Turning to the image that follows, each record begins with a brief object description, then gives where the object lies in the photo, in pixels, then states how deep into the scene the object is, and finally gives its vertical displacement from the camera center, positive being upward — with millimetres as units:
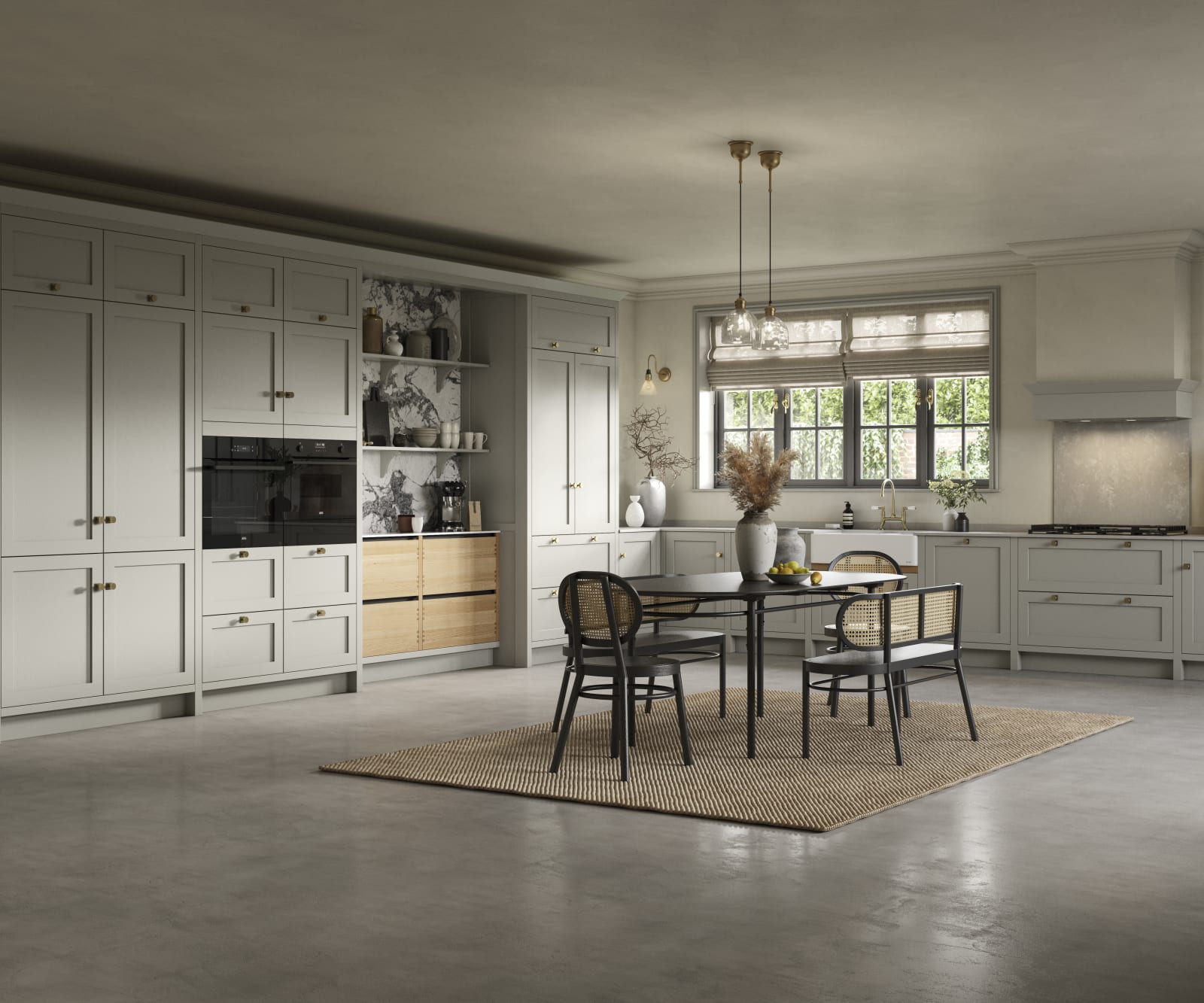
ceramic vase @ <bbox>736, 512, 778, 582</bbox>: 6207 -209
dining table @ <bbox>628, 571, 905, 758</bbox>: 5484 -383
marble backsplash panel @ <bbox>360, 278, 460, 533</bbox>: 8227 +591
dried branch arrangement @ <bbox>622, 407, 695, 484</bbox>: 10102 +419
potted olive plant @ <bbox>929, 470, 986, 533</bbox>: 8711 +8
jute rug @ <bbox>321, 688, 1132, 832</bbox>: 4711 -1057
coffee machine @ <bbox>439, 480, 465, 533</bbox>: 8516 -42
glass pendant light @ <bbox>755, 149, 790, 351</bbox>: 5949 +752
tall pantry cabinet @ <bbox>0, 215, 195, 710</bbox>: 5973 +179
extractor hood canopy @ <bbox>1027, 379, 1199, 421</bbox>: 8000 +600
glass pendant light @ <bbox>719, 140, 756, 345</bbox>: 5891 +793
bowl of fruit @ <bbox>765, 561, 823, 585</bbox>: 6031 -345
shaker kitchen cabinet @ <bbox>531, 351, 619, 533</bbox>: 8664 +379
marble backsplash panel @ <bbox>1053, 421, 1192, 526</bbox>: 8219 +163
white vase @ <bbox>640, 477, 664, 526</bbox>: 9703 -8
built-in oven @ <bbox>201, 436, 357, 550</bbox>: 6754 +46
